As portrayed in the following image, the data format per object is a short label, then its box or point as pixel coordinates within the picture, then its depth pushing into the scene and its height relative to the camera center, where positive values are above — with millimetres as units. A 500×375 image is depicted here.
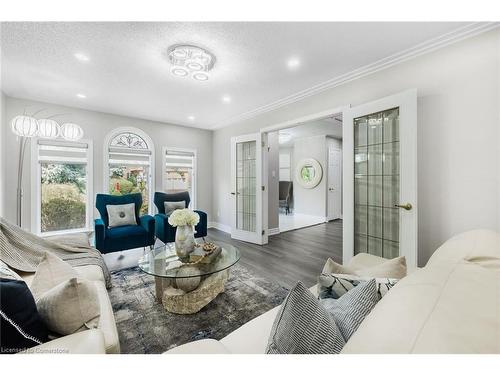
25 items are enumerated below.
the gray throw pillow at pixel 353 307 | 735 -447
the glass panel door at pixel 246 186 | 4414 +39
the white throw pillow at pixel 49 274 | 1211 -525
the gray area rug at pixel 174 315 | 1648 -1142
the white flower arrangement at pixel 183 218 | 2217 -314
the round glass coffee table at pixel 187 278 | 1900 -880
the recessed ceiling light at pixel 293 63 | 2421 +1456
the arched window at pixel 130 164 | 4309 +508
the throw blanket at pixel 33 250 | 1766 -581
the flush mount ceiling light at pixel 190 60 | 2186 +1396
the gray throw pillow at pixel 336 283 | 1007 -456
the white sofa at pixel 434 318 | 480 -328
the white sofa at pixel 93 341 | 856 -653
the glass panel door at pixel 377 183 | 2422 +54
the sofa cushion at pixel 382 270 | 1094 -440
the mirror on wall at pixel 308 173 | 6711 +489
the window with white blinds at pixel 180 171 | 5074 +403
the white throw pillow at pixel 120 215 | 3336 -424
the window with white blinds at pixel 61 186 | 3654 +33
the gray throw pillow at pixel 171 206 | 4137 -354
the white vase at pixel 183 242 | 2240 -567
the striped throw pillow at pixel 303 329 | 629 -428
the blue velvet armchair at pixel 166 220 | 3535 -563
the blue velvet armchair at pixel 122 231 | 2939 -632
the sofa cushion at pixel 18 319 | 774 -500
